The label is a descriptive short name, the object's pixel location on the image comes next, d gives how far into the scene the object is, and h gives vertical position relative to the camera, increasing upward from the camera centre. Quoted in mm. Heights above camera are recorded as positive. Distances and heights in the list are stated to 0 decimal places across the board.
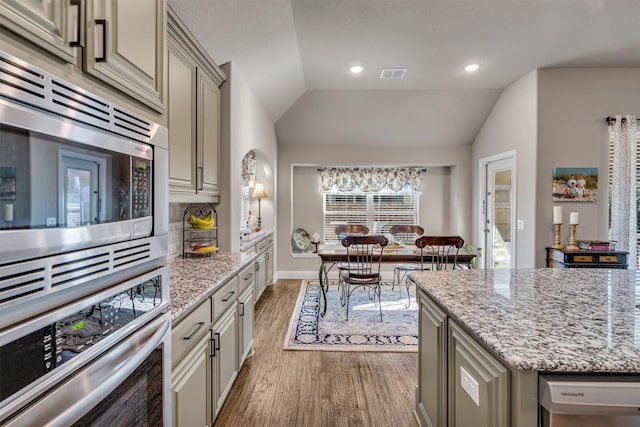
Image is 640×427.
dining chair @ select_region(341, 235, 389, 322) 3760 -557
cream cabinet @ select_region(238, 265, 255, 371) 2484 -798
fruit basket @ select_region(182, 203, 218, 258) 2729 -177
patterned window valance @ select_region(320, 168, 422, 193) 6156 +560
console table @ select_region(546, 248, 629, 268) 3717 -523
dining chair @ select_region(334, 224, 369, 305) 5398 -313
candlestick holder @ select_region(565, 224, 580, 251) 3883 -322
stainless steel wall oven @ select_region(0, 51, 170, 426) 580 -94
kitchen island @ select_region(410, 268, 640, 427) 1011 -413
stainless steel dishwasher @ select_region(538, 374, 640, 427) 959 -532
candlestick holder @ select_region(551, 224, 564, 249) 3963 -316
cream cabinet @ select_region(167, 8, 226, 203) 2191 +668
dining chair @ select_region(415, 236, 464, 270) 3721 -483
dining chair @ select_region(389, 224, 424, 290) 4872 -470
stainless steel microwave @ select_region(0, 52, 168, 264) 575 +86
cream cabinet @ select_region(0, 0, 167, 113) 667 +416
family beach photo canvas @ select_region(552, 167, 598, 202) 4047 +314
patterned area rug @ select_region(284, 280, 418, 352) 3236 -1255
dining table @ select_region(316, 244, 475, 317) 3945 -544
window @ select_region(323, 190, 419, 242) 6285 +4
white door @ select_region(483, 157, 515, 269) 4719 -63
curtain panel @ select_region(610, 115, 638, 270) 3973 +255
